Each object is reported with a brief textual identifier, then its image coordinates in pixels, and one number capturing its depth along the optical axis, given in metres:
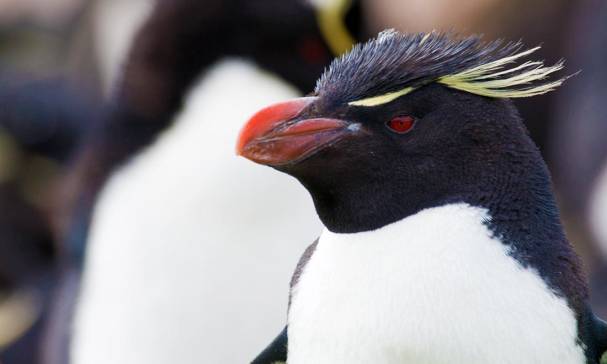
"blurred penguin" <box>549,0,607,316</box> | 8.15
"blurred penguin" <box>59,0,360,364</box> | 5.92
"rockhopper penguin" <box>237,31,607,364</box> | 3.61
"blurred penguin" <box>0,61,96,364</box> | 7.52
